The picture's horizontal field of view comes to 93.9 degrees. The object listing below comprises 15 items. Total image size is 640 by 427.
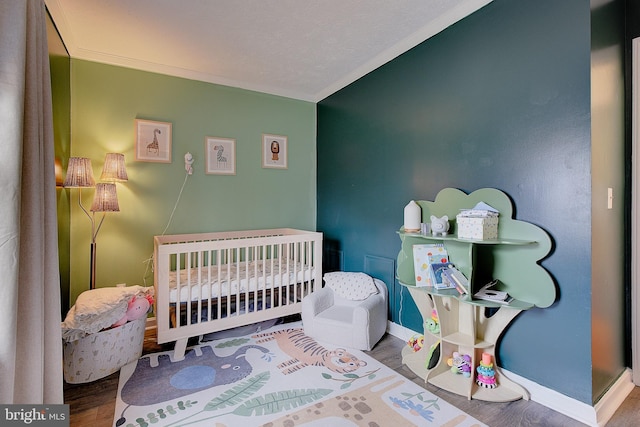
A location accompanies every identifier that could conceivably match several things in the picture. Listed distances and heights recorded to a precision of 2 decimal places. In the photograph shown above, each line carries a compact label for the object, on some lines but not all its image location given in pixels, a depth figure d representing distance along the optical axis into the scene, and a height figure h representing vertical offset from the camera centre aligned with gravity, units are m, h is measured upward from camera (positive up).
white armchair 2.36 -0.86
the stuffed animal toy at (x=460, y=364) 1.93 -1.01
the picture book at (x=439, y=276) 2.02 -0.45
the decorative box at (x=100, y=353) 1.92 -0.95
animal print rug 1.63 -1.13
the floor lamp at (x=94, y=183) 2.22 +0.22
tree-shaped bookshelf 1.75 -0.53
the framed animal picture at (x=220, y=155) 3.17 +0.61
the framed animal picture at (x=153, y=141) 2.84 +0.68
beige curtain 1.03 -0.02
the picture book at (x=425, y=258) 2.16 -0.34
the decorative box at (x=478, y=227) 1.81 -0.10
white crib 2.27 -0.64
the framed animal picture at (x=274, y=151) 3.50 +0.72
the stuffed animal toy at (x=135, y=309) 2.12 -0.71
